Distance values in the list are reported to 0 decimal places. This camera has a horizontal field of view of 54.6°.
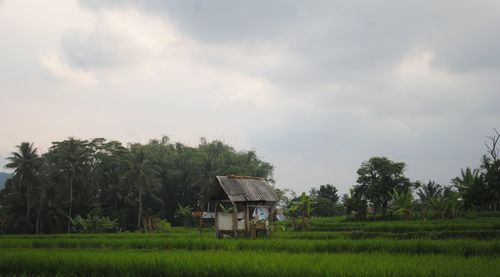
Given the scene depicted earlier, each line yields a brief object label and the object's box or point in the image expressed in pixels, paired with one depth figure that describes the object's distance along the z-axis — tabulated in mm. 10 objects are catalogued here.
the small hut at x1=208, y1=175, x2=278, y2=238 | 23250
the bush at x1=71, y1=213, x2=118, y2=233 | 43719
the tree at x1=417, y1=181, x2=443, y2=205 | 52128
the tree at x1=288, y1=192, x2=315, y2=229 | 32394
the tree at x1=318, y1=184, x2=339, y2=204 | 68250
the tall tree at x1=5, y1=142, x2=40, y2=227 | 49406
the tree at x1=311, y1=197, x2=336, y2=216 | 60250
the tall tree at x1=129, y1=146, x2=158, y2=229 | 51906
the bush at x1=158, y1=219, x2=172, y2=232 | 43544
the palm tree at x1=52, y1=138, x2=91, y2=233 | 51688
